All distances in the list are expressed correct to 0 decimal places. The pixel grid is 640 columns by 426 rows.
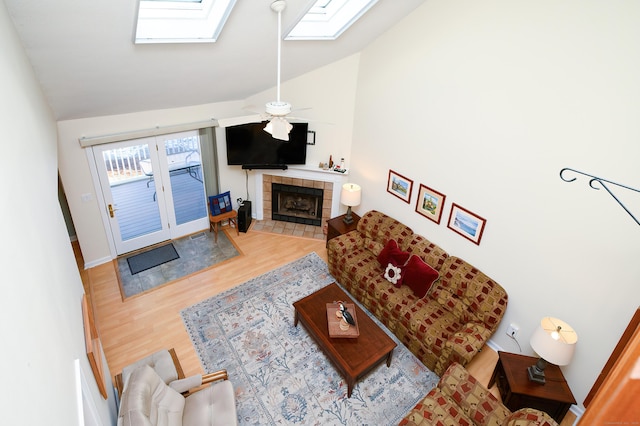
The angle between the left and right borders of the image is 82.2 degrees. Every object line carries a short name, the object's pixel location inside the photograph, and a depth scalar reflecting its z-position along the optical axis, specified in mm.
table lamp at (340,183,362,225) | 6203
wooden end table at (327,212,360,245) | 6297
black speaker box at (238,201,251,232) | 6922
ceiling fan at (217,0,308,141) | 3293
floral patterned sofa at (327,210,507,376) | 4422
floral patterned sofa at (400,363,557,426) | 3566
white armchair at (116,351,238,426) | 2982
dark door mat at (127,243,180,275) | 6102
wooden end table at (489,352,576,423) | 3721
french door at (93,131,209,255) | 5953
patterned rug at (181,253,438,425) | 4094
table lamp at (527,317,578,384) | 3514
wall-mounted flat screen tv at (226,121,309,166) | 6316
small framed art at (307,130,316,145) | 6472
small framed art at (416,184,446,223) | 5102
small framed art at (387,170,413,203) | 5523
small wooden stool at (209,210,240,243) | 6727
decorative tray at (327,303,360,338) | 4406
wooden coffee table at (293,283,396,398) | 4172
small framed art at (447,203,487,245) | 4648
